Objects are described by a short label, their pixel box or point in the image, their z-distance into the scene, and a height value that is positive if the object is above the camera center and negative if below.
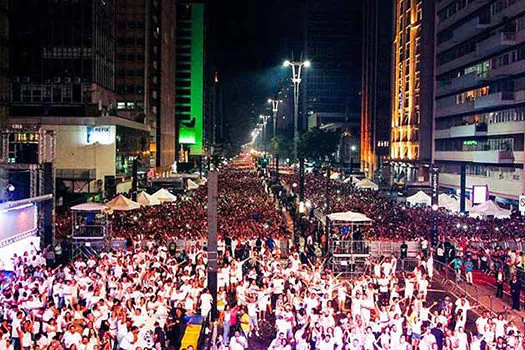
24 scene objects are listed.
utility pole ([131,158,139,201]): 40.06 -1.05
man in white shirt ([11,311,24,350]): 14.62 -3.69
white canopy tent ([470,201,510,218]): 32.72 -2.40
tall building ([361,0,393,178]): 110.12 +11.99
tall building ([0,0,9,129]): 47.69 +7.32
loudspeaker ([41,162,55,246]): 29.02 -1.91
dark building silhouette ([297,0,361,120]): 183.75 +29.44
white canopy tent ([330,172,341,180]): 76.17 -1.87
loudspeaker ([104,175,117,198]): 57.37 -2.28
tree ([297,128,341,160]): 110.06 +2.79
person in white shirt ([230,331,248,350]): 14.16 -3.88
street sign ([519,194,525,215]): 27.78 -1.74
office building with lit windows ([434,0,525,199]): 51.84 +6.06
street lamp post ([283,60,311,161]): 43.97 +5.63
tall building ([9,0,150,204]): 56.75 +7.07
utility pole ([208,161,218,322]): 18.64 -2.30
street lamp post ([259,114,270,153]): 180.19 +6.15
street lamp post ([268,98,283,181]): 73.51 +6.94
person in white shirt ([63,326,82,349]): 13.63 -3.63
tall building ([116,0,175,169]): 85.25 +12.10
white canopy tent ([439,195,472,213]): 36.44 -2.41
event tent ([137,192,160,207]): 34.94 -2.10
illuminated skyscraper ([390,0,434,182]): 76.19 +8.70
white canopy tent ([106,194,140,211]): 31.36 -2.08
